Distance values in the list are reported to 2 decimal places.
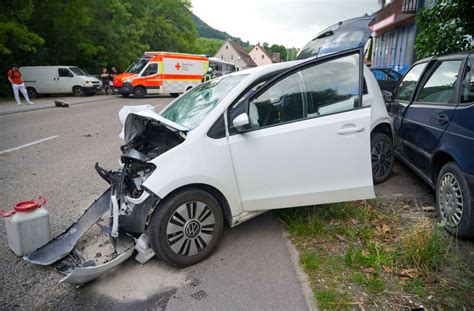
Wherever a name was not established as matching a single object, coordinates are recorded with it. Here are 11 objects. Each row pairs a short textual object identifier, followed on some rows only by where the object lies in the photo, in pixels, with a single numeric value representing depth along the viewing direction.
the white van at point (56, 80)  19.11
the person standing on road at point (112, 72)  24.55
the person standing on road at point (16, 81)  15.22
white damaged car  2.91
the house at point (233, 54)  83.06
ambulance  20.34
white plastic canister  3.09
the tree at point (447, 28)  6.11
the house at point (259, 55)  97.25
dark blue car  3.25
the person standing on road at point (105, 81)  23.27
